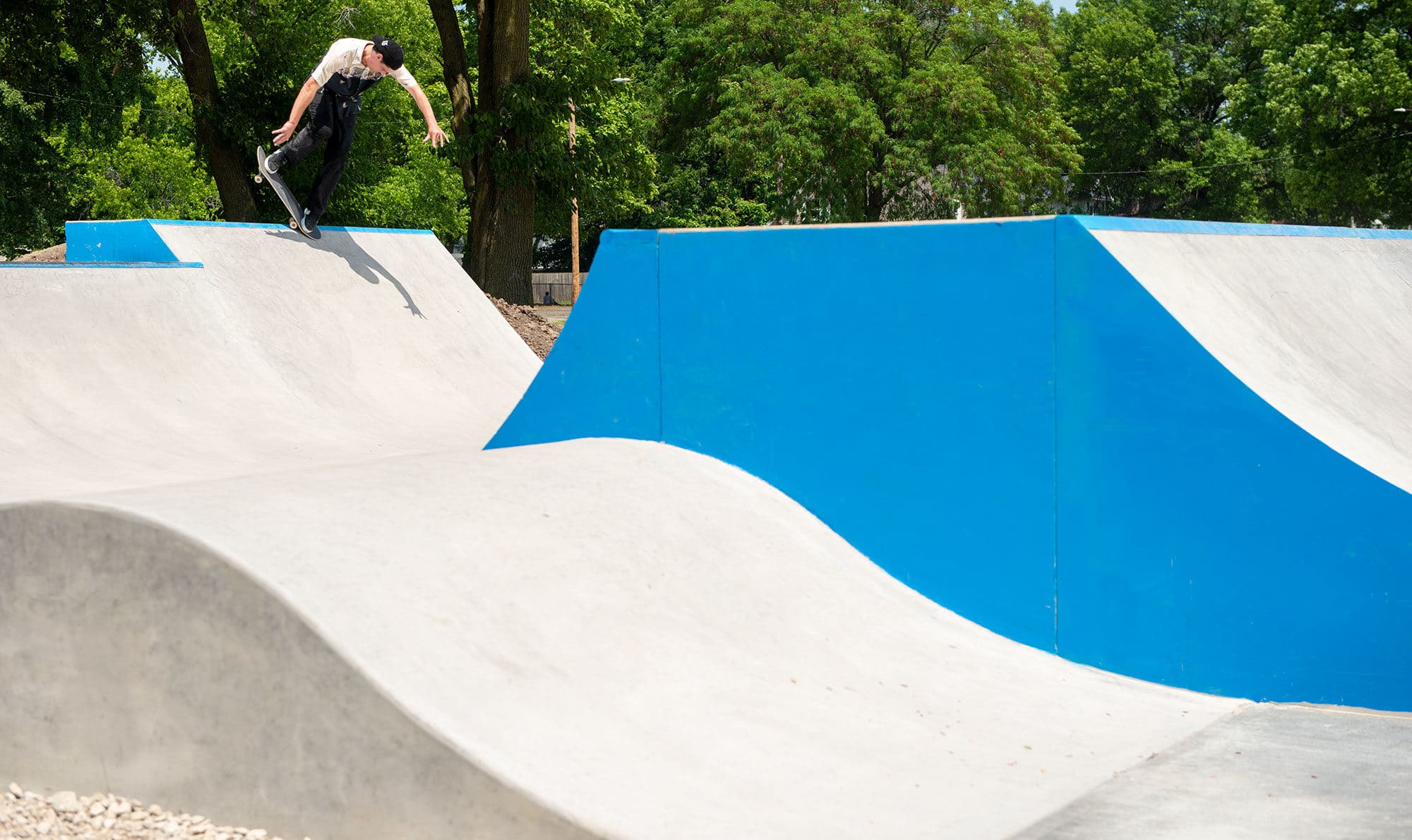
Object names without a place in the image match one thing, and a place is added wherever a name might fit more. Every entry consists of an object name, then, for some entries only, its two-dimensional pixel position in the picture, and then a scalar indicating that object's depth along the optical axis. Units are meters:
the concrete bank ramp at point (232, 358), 8.99
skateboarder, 10.20
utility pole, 34.72
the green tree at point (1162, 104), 56.44
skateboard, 11.54
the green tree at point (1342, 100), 34.50
